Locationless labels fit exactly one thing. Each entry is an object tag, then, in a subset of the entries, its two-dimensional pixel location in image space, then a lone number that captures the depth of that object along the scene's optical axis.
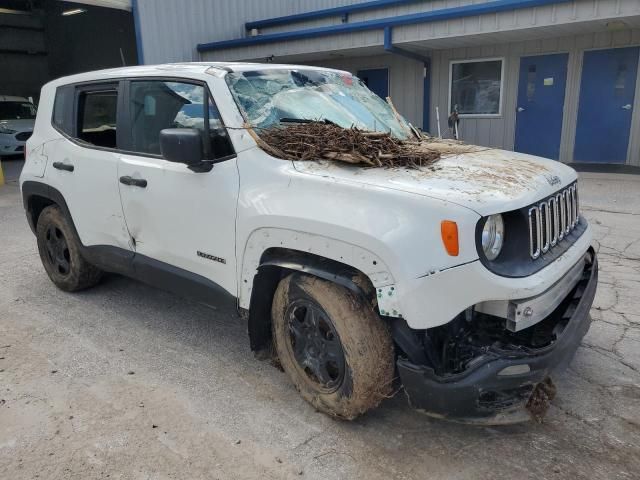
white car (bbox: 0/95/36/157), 15.94
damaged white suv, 2.41
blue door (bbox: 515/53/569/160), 11.50
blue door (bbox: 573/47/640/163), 10.78
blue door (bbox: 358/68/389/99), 14.00
